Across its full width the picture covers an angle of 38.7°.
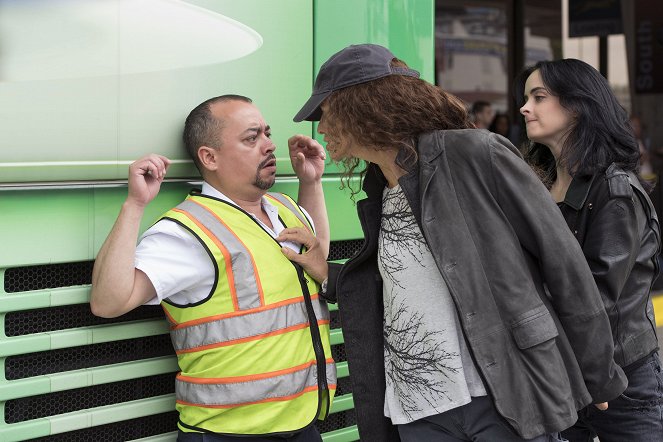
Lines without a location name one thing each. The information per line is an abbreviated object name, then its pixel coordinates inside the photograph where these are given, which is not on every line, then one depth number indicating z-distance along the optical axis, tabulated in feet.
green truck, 7.50
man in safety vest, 7.71
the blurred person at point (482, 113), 33.83
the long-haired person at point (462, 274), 6.88
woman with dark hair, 8.63
